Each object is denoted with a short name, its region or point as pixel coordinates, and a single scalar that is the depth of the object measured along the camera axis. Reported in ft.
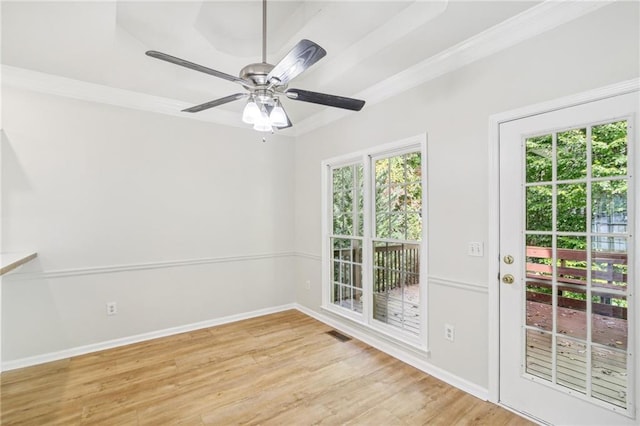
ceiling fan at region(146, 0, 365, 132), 4.89
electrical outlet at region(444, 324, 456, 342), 7.99
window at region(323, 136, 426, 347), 9.42
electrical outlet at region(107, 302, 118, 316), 10.17
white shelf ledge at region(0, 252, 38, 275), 6.35
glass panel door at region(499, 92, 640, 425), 5.45
